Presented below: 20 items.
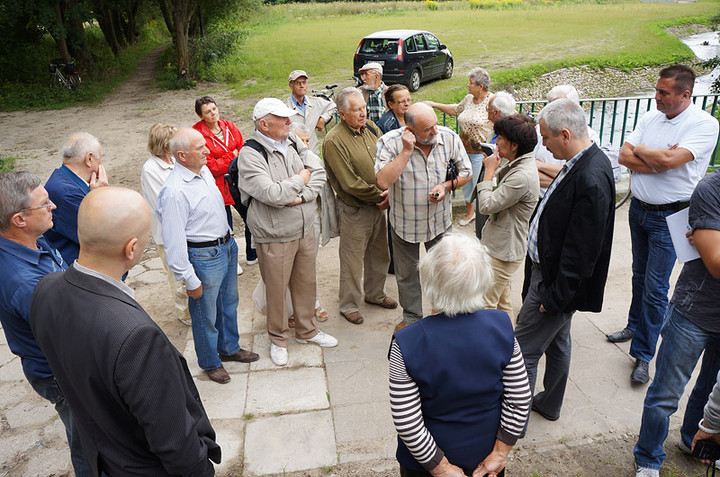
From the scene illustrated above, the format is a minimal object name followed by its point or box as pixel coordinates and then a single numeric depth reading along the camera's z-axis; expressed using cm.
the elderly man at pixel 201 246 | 346
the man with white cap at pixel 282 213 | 379
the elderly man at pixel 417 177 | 398
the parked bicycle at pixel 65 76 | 1791
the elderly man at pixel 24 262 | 256
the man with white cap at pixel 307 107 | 602
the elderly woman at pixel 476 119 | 570
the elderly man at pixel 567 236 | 285
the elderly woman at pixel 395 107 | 512
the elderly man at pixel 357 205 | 441
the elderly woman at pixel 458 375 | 199
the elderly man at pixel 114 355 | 184
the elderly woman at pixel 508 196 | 350
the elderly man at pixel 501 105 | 462
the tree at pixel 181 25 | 1747
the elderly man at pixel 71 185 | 346
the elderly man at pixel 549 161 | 413
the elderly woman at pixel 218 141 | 516
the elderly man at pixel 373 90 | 655
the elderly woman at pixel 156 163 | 424
